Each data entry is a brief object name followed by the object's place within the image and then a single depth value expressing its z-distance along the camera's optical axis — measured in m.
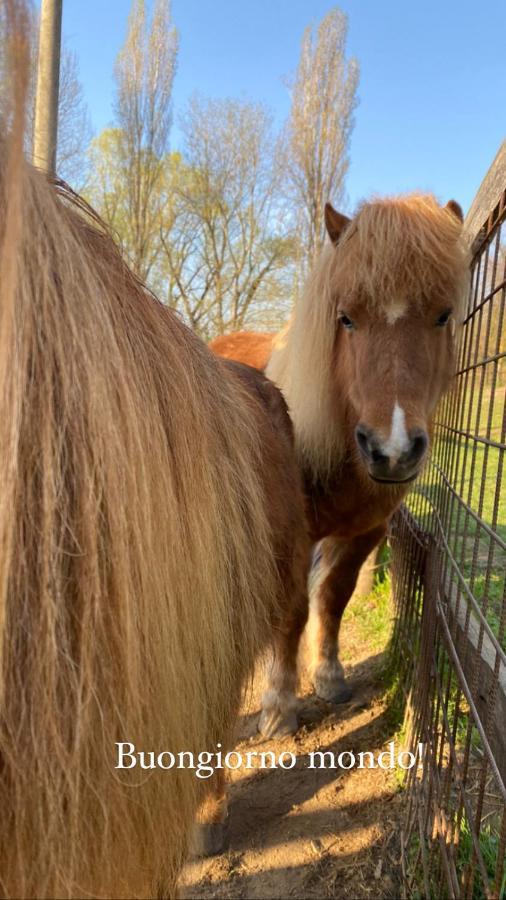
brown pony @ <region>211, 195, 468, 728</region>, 1.37
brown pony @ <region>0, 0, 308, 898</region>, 0.40
